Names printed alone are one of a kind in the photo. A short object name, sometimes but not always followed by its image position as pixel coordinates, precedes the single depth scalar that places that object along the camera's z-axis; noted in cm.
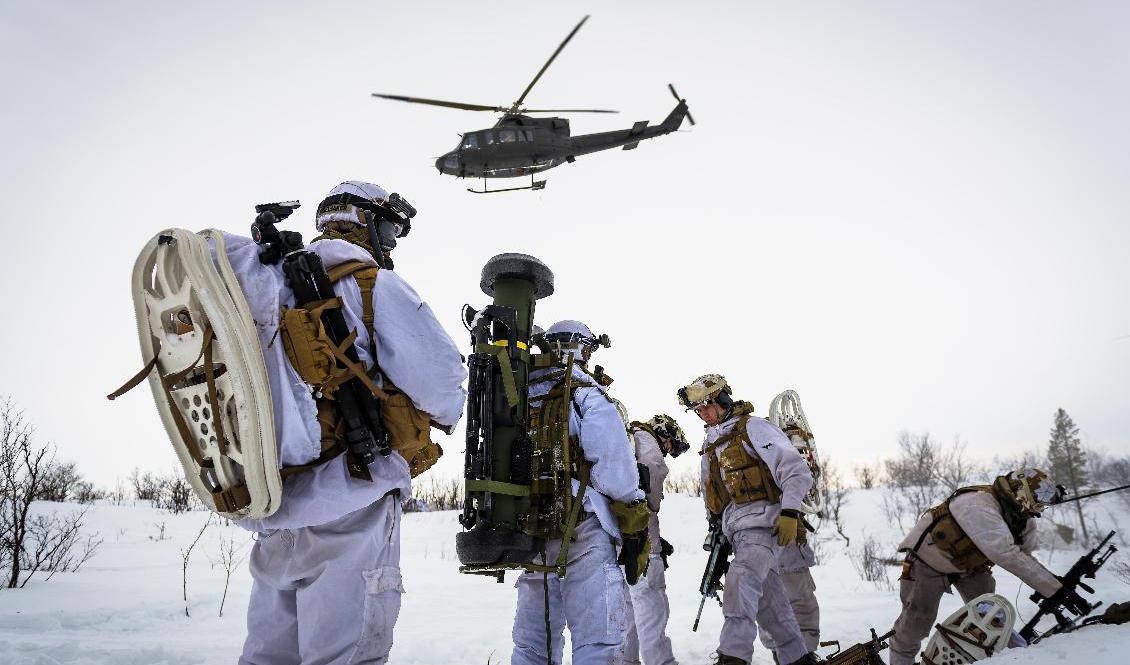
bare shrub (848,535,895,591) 1007
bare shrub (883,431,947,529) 2359
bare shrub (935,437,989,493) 2822
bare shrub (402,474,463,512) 1995
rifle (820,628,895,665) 452
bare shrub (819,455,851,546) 2145
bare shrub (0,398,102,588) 695
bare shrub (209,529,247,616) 952
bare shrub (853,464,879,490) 3098
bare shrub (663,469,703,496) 2548
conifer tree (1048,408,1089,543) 4262
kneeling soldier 517
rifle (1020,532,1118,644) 446
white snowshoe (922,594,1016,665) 435
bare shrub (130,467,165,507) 1806
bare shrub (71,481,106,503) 1481
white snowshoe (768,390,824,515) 695
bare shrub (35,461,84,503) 1213
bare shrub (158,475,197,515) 1461
